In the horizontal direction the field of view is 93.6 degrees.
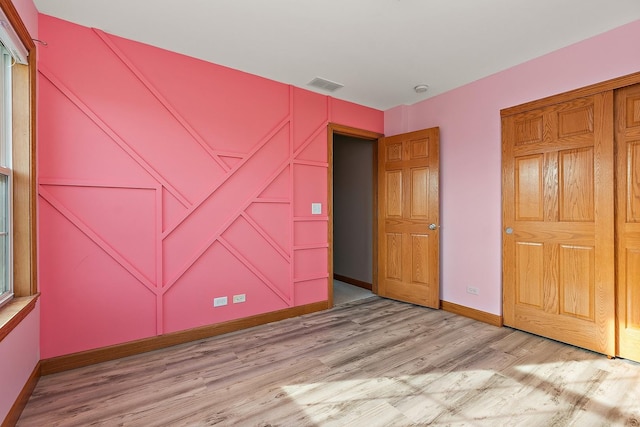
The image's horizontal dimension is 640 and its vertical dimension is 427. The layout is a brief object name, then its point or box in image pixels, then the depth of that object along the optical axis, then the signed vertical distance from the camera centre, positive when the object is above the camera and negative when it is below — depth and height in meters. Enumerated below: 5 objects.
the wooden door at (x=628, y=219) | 2.29 -0.07
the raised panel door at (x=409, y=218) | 3.57 -0.09
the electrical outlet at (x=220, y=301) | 2.87 -0.86
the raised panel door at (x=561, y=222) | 2.43 -0.11
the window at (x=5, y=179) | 1.81 +0.22
